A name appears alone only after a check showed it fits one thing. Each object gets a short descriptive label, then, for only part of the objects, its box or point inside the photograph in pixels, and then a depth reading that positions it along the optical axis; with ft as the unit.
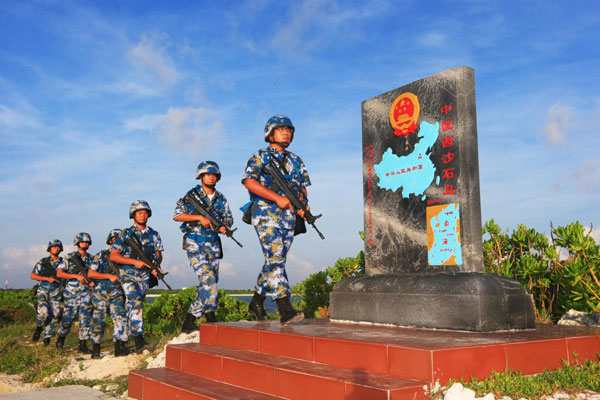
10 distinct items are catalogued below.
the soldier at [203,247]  22.45
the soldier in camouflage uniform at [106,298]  27.14
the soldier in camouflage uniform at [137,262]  25.46
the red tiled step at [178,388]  13.99
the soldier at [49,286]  36.83
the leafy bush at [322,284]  28.35
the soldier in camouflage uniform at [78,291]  31.09
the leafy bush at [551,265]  18.95
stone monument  15.66
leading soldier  17.99
